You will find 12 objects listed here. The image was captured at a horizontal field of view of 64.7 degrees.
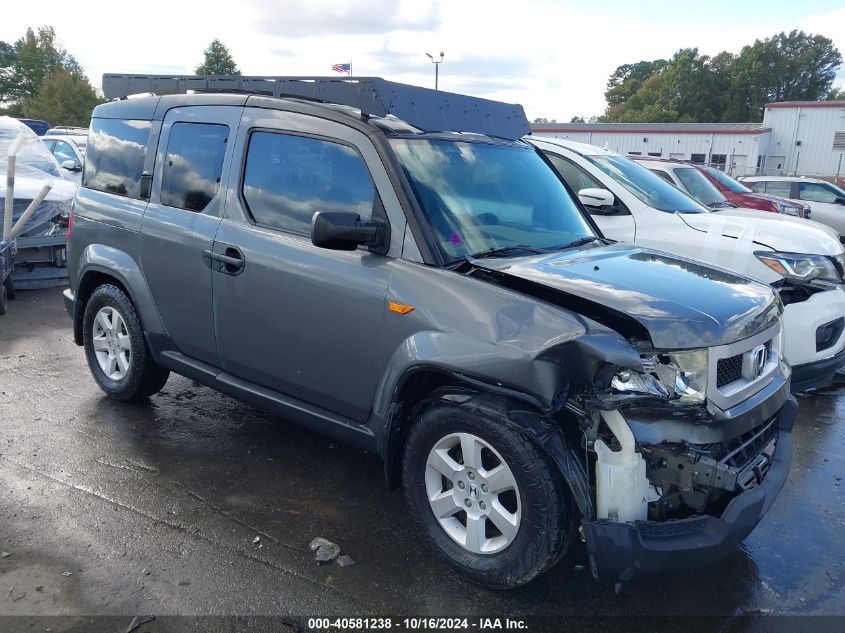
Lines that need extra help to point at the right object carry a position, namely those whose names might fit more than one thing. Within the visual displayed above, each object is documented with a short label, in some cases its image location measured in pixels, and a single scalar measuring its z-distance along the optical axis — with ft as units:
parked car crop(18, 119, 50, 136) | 82.08
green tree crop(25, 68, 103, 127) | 160.45
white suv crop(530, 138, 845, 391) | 16.29
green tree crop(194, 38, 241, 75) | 203.22
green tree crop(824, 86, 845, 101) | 267.14
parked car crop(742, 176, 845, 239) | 50.37
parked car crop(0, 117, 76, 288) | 27.22
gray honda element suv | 8.55
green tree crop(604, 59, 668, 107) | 313.32
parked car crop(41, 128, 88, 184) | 47.03
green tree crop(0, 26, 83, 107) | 213.46
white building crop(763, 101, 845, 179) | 135.54
